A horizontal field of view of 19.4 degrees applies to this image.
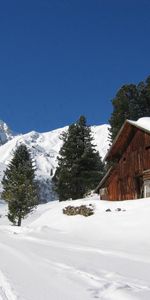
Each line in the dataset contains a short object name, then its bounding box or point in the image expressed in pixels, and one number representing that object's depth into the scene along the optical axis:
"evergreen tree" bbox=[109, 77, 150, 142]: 61.04
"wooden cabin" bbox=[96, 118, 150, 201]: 31.92
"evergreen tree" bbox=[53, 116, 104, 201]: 49.09
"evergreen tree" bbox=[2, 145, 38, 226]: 41.03
